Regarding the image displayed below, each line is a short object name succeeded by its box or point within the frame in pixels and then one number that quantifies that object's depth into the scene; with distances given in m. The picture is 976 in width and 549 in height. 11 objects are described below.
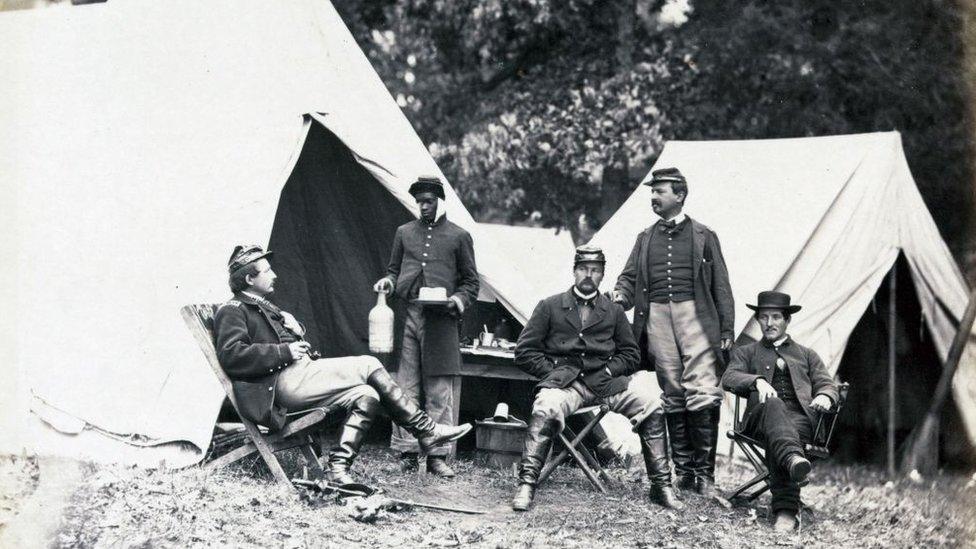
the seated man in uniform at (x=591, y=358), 5.83
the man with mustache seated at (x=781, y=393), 5.43
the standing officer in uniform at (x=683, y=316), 6.15
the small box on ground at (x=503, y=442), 6.62
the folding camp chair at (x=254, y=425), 5.46
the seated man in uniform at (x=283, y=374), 5.44
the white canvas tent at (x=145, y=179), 6.18
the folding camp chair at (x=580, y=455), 5.89
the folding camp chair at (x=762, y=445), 5.70
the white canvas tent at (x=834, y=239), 7.66
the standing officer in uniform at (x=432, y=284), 6.54
